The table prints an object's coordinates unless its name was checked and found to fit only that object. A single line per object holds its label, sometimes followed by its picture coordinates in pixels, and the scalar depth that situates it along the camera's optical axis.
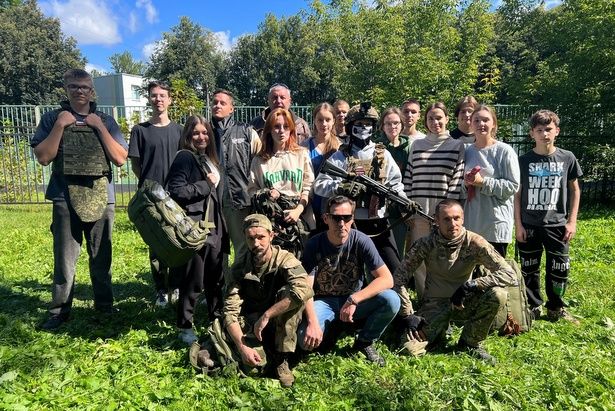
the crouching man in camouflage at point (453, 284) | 3.93
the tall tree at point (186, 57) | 41.06
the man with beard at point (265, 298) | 3.58
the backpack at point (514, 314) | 4.32
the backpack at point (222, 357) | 3.66
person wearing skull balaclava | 4.40
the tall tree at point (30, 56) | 39.31
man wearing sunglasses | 3.87
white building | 35.94
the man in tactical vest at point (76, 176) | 4.34
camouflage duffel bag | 3.83
